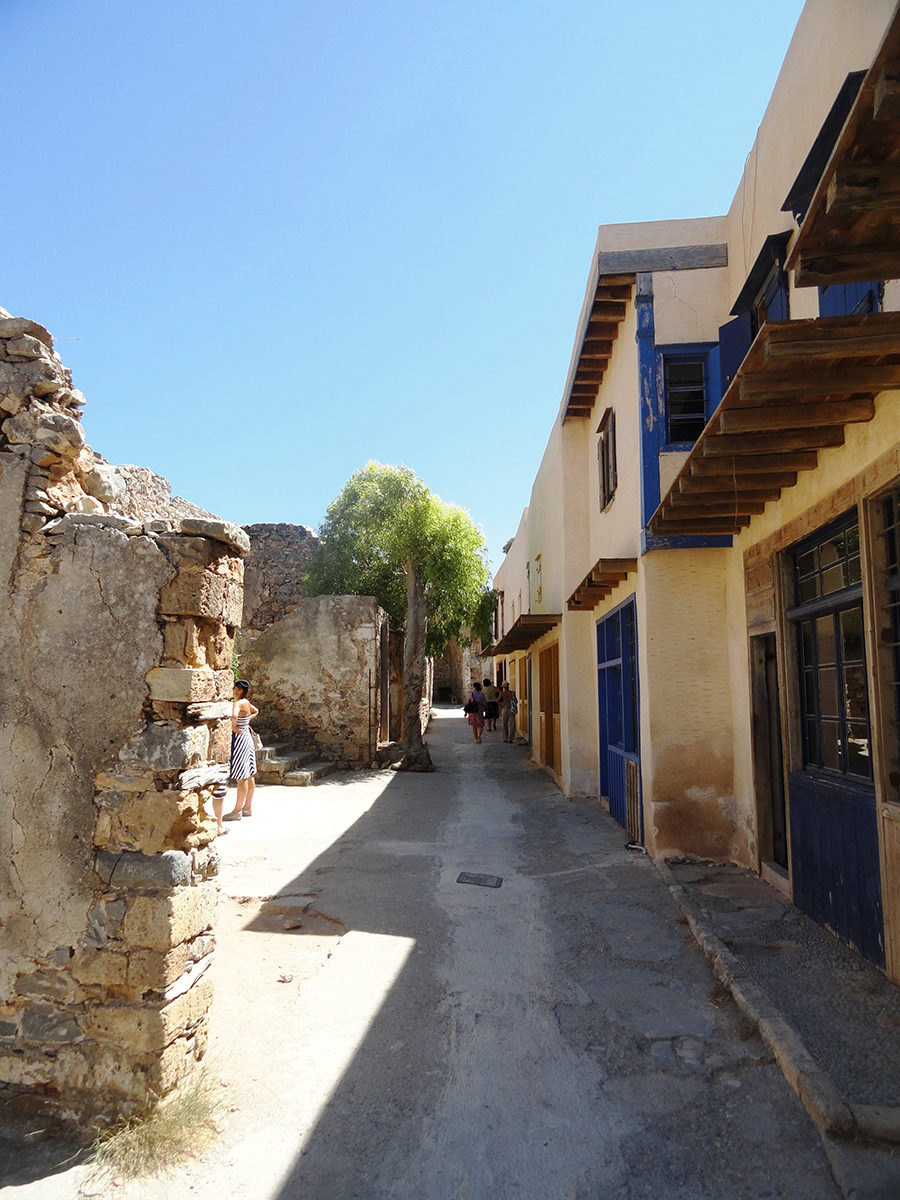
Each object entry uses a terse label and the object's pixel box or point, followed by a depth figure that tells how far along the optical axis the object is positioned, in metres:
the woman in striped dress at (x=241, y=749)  8.87
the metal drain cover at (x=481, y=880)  6.48
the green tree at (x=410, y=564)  14.88
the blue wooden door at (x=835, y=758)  4.52
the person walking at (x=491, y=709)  23.78
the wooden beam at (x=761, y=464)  4.95
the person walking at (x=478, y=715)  20.05
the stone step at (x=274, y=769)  12.48
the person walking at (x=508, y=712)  20.27
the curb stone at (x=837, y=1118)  2.63
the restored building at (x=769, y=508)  3.64
